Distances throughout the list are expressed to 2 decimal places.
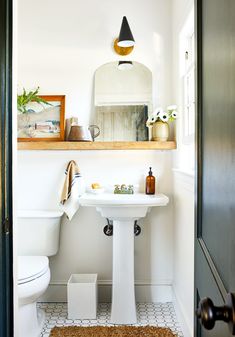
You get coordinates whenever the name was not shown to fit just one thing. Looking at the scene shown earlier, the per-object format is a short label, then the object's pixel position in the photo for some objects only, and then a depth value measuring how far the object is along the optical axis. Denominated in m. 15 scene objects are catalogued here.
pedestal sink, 2.26
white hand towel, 2.53
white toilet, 2.01
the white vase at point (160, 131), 2.52
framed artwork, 2.66
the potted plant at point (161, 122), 2.50
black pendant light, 2.49
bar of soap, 2.55
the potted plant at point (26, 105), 2.57
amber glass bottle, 2.58
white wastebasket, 2.36
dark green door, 0.58
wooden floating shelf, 2.53
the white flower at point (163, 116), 2.50
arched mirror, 2.66
